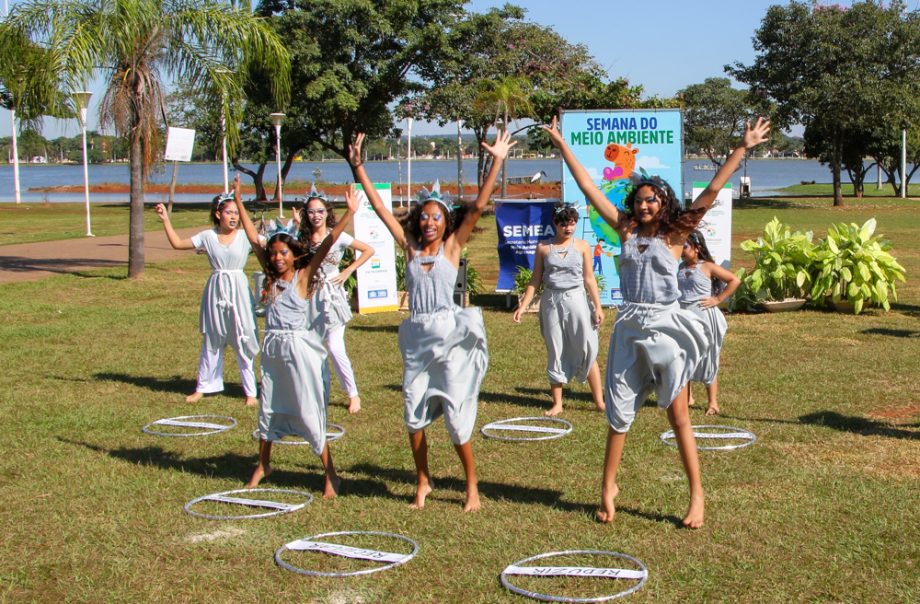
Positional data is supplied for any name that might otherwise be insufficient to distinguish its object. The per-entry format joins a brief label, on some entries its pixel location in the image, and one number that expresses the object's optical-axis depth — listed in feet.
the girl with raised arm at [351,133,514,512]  20.07
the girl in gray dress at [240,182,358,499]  21.70
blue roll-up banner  50.72
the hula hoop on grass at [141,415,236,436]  26.99
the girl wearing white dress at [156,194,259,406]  30.99
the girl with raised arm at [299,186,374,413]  28.55
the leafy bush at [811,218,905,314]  46.78
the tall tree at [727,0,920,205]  129.70
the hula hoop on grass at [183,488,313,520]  20.22
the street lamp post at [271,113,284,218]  87.34
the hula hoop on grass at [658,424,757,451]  24.83
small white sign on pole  50.26
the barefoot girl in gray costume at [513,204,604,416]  29.17
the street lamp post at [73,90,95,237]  59.10
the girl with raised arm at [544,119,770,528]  19.12
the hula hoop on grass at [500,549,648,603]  16.43
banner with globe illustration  49.78
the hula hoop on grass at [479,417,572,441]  26.24
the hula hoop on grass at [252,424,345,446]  26.00
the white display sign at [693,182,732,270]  48.67
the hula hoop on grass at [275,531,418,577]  17.13
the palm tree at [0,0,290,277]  56.80
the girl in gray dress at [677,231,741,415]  27.68
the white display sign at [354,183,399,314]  49.62
